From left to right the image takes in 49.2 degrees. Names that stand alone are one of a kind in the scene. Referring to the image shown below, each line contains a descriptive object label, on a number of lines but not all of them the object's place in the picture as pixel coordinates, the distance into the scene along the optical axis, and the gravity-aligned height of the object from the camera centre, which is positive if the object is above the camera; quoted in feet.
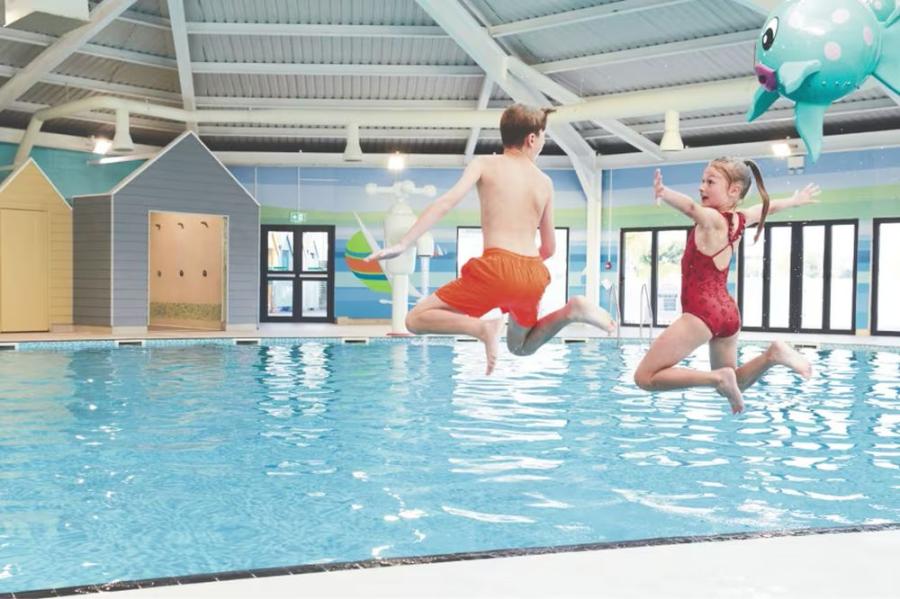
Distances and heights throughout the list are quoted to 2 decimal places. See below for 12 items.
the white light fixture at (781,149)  57.16 +7.84
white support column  73.10 +2.92
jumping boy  10.11 +0.27
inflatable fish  10.84 +2.58
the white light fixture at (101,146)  57.21 +7.62
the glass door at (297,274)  74.84 +0.33
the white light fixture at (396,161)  60.85 +7.35
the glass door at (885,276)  63.77 +0.51
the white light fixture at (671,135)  49.32 +7.39
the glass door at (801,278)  65.62 +0.33
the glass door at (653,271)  72.74 +0.80
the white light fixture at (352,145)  56.70 +7.72
